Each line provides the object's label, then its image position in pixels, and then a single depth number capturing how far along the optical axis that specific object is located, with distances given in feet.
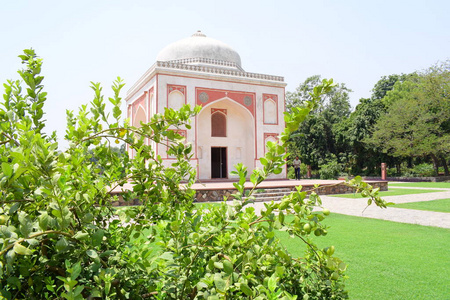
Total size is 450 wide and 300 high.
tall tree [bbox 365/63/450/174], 53.62
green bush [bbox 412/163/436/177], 57.52
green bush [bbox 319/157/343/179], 59.16
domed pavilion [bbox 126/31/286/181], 43.23
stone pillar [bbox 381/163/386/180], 54.44
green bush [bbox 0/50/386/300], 2.43
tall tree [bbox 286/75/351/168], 68.44
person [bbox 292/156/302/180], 46.04
